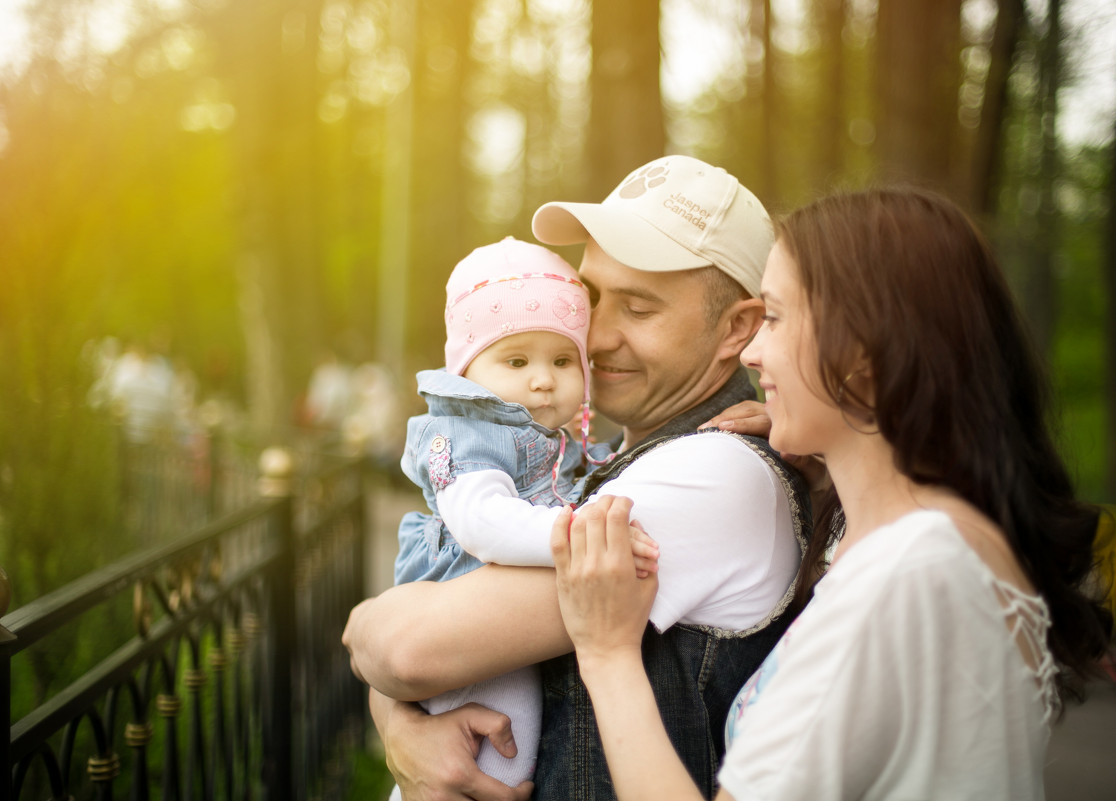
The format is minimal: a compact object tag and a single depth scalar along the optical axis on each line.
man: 1.82
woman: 1.33
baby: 1.99
